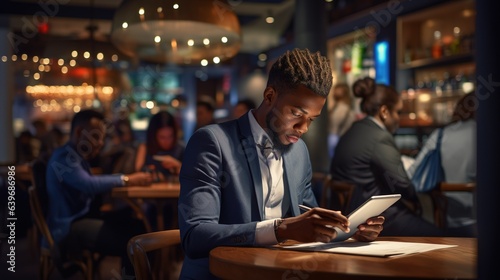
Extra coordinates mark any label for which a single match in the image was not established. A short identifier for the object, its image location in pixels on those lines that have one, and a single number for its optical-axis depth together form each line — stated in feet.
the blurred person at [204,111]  22.08
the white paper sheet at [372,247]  5.53
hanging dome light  12.64
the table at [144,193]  13.09
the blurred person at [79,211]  12.23
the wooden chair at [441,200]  13.29
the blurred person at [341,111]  25.41
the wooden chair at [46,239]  11.25
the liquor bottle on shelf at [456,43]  25.09
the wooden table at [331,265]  4.53
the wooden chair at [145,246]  5.76
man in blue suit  5.90
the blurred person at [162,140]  17.55
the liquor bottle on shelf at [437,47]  26.13
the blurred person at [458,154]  13.94
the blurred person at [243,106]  22.49
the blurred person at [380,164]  11.21
